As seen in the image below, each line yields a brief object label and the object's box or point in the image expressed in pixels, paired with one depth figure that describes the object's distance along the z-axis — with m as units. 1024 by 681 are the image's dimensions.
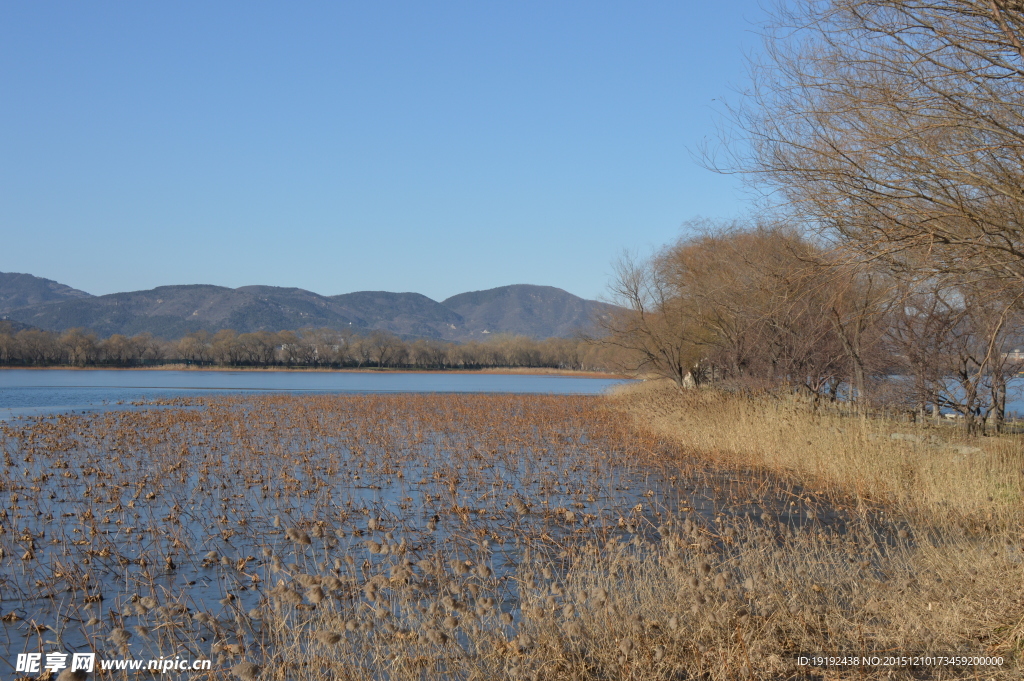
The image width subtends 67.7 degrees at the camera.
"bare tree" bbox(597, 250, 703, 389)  30.17
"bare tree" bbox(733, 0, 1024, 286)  7.01
